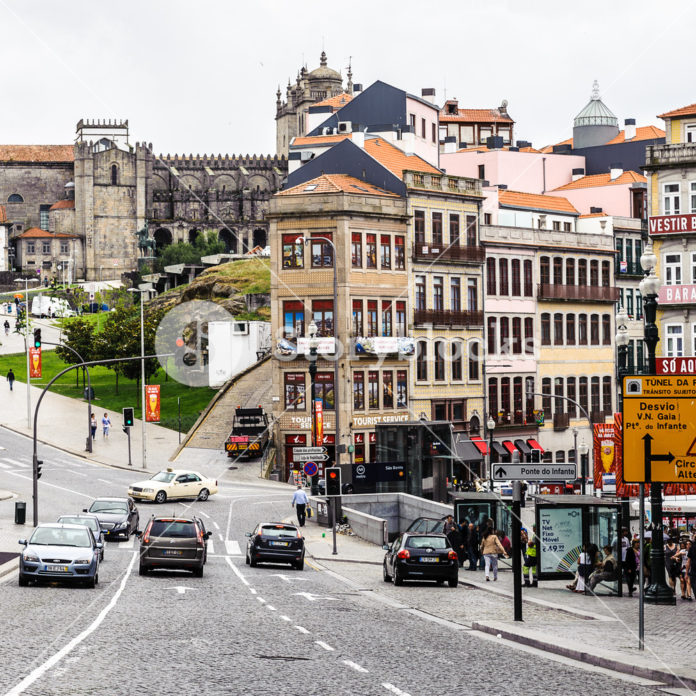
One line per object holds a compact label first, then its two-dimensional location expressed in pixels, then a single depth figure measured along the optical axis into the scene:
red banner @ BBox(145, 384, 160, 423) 75.31
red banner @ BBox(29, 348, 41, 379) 85.56
